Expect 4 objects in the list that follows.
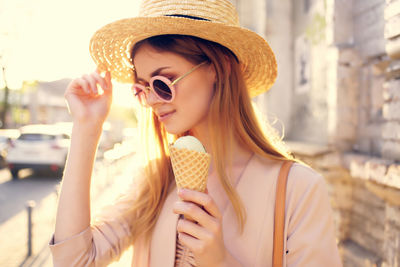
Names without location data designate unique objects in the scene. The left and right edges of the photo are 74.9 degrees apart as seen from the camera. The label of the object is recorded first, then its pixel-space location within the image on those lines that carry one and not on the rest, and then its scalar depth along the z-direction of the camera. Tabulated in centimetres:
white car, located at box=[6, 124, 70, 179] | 980
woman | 128
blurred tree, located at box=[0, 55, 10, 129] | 427
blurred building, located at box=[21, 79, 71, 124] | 3369
